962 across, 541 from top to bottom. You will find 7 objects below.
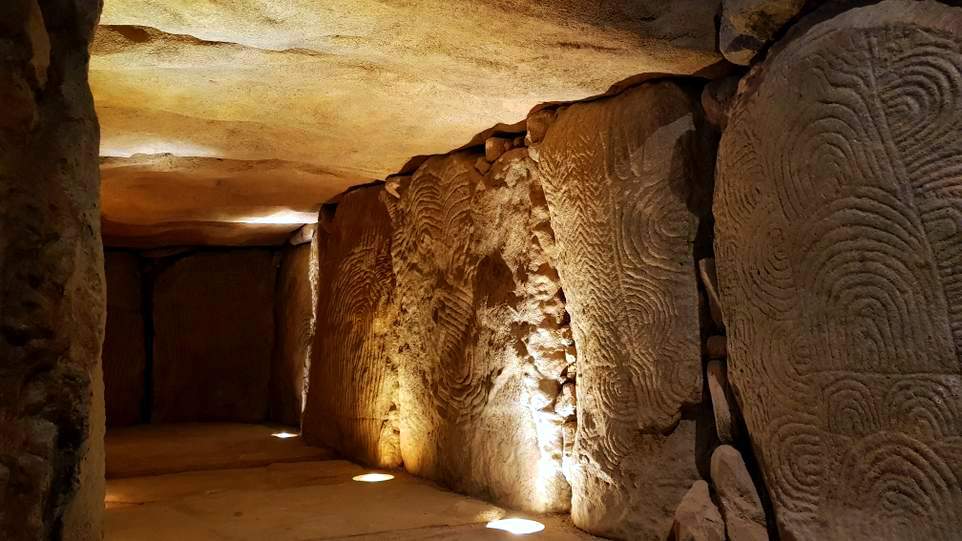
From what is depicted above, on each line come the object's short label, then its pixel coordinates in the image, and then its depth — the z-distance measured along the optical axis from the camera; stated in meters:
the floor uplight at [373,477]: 5.16
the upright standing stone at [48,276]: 1.94
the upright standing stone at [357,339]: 5.71
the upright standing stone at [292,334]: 8.14
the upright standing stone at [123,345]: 9.11
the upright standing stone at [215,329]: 9.30
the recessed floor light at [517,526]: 3.79
